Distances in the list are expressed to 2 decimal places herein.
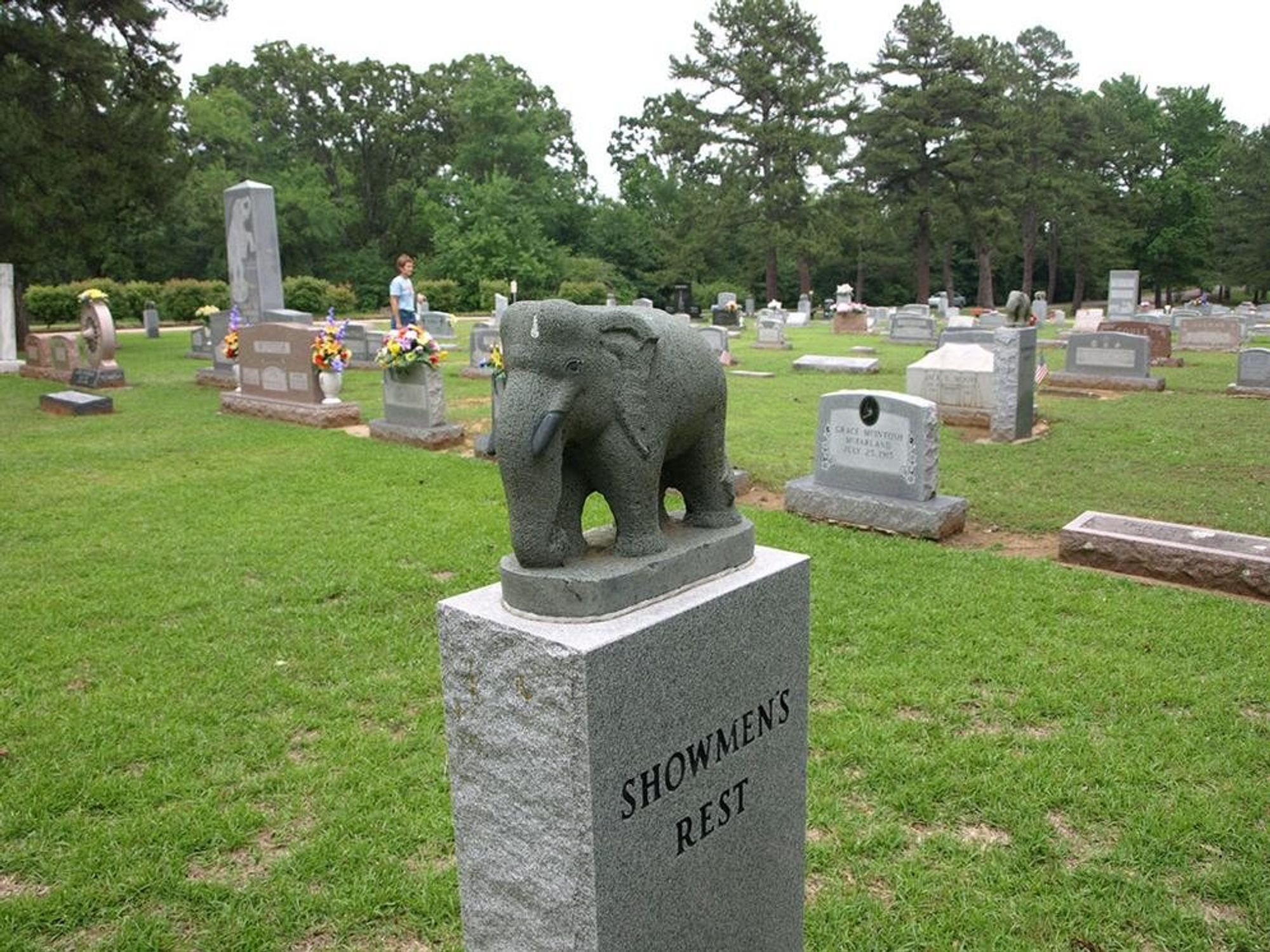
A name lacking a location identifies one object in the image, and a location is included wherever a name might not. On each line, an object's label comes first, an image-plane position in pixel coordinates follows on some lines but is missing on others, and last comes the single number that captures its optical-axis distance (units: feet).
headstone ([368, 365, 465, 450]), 34.55
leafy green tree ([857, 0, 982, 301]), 129.90
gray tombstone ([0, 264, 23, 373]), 58.23
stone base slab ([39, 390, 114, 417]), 41.57
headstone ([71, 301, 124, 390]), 50.39
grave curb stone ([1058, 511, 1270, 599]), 18.15
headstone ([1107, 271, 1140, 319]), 97.96
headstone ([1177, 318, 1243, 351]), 68.95
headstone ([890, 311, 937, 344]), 78.79
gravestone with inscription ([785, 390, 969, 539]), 22.40
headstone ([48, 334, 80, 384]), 53.42
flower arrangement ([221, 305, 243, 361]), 44.98
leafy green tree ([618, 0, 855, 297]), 136.26
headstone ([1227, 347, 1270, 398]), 45.47
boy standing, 45.80
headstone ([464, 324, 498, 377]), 54.65
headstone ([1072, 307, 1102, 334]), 83.61
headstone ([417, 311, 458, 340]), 83.56
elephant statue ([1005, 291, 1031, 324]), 38.55
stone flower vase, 40.11
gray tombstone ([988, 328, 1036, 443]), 34.12
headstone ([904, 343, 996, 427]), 37.76
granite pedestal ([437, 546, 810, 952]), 6.49
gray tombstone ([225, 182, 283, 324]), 53.01
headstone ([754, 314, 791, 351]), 76.59
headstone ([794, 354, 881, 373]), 55.83
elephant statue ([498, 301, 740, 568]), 6.68
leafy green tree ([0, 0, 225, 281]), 60.70
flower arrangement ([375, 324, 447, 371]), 34.12
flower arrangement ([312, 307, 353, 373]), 39.22
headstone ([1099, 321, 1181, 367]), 58.23
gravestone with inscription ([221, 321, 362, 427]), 39.29
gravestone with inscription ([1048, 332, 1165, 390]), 47.62
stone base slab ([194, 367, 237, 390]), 51.24
